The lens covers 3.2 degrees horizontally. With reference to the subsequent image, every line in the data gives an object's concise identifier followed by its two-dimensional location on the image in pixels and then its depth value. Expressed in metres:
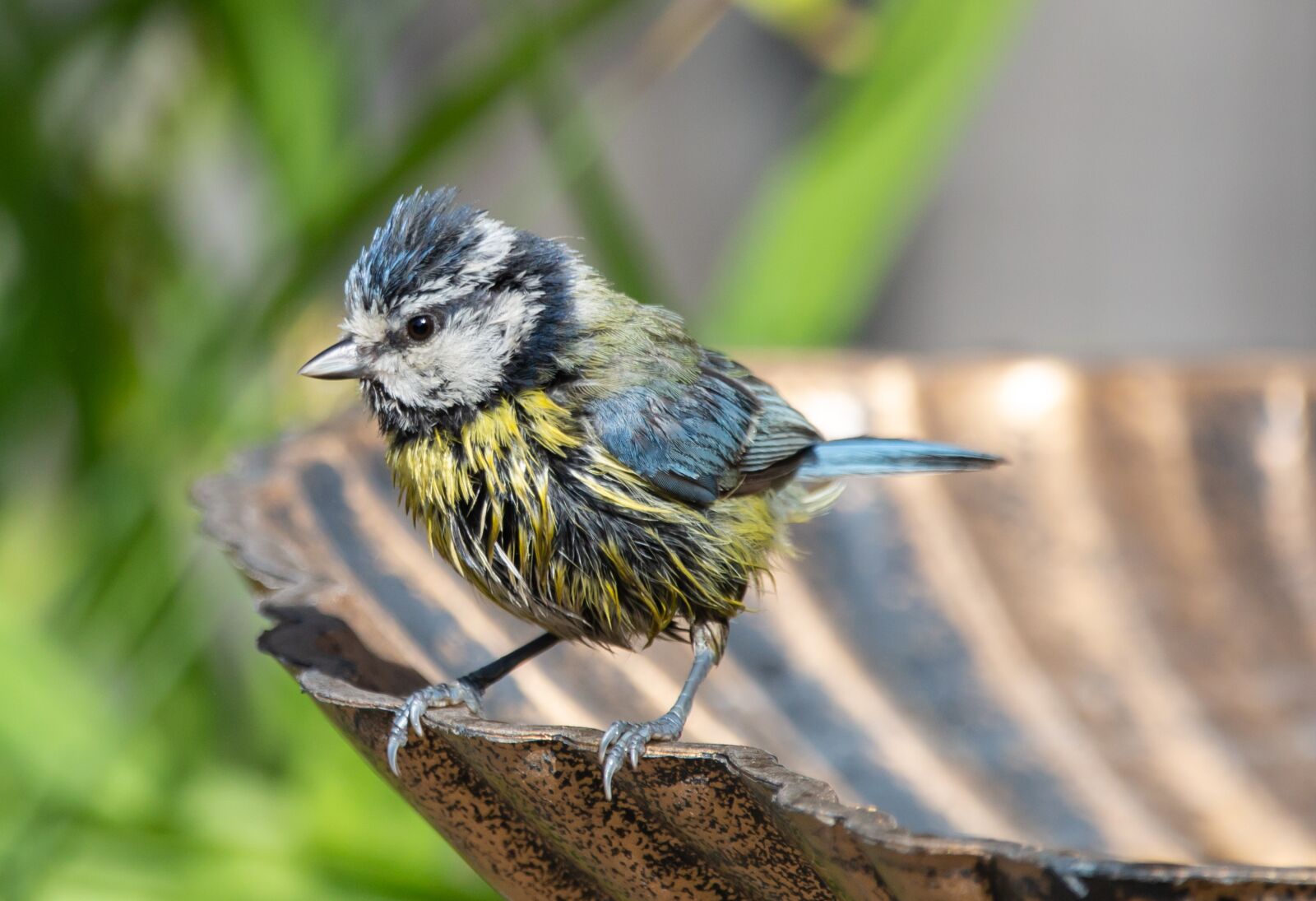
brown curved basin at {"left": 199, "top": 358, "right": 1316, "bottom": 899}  3.03
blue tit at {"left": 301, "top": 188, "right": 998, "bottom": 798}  3.04
